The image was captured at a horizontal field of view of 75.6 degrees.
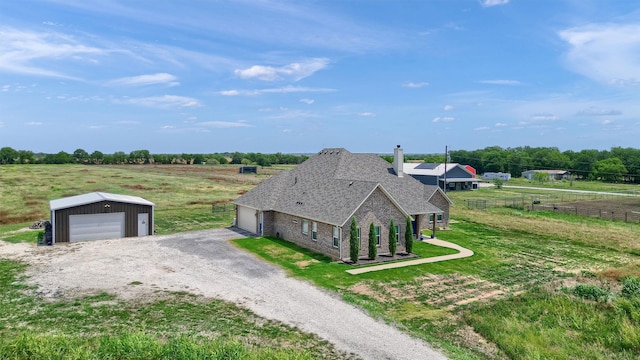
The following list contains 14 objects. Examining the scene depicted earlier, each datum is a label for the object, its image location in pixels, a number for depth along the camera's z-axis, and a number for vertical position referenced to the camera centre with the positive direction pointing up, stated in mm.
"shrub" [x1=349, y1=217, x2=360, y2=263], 24672 -4723
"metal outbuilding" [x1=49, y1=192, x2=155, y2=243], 29359 -4101
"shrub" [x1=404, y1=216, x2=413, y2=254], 27141 -4734
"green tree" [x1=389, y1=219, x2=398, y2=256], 26328 -4762
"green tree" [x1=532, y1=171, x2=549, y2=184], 106250 -2494
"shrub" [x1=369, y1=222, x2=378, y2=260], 25438 -4794
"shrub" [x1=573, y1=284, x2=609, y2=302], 18703 -5784
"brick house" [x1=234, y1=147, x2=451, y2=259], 26344 -2777
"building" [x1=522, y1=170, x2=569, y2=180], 122562 -1958
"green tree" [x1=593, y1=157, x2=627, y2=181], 115475 -273
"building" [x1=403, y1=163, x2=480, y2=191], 76875 -1607
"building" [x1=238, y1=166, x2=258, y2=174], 126788 -1804
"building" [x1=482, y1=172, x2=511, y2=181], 114150 -2553
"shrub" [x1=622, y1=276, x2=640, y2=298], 18970 -5661
